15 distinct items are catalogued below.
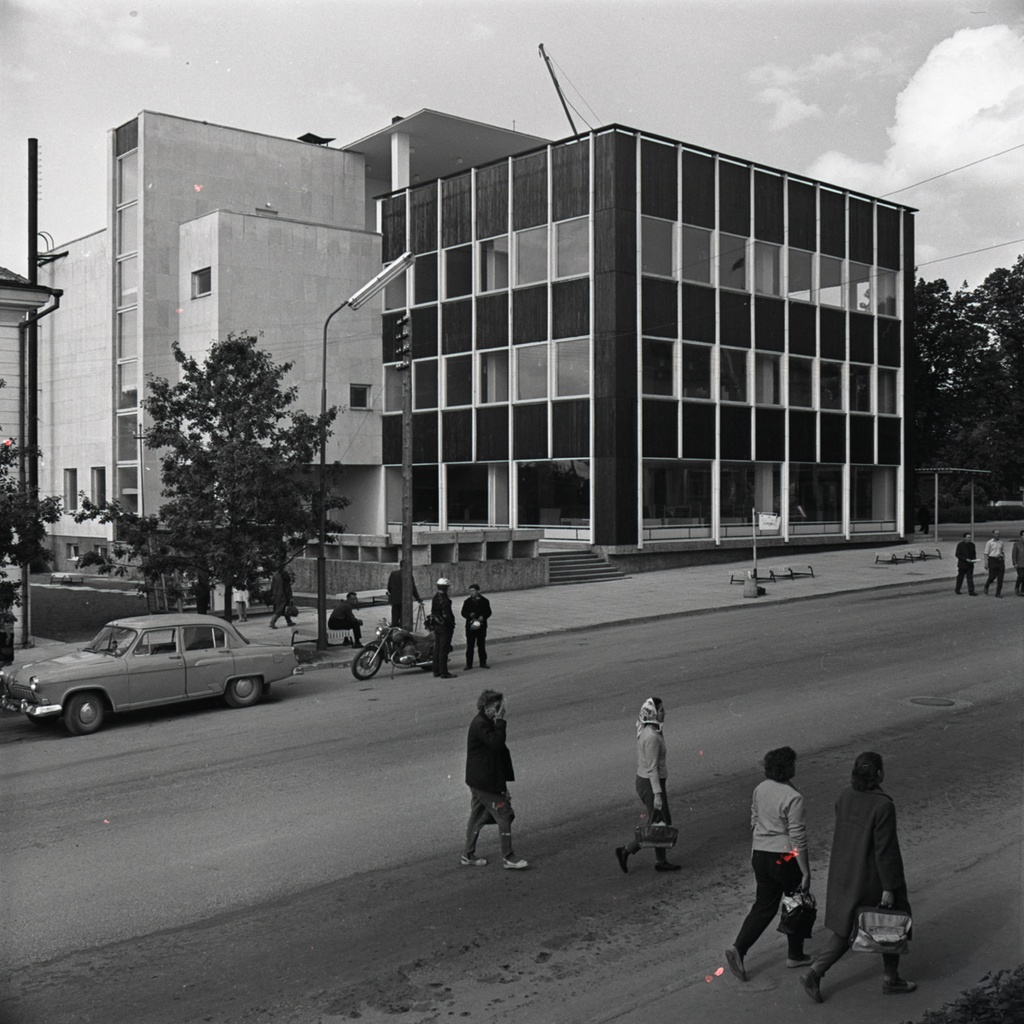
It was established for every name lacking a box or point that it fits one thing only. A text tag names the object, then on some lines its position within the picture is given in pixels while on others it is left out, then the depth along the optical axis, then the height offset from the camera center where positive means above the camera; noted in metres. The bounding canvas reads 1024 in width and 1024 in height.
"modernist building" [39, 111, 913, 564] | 34.97 +7.59
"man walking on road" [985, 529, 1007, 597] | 25.78 -1.17
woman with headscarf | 8.20 -1.99
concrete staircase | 32.12 -1.48
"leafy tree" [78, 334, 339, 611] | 19.44 +0.88
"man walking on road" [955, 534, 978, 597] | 26.27 -1.11
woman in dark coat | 6.09 -2.07
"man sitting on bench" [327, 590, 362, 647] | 20.91 -1.87
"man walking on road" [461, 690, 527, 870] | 8.21 -2.04
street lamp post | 20.84 +0.77
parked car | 13.95 -2.03
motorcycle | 17.83 -2.19
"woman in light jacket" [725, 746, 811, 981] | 6.43 -2.12
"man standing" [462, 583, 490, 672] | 18.39 -1.76
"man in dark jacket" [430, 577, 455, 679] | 17.69 -1.88
